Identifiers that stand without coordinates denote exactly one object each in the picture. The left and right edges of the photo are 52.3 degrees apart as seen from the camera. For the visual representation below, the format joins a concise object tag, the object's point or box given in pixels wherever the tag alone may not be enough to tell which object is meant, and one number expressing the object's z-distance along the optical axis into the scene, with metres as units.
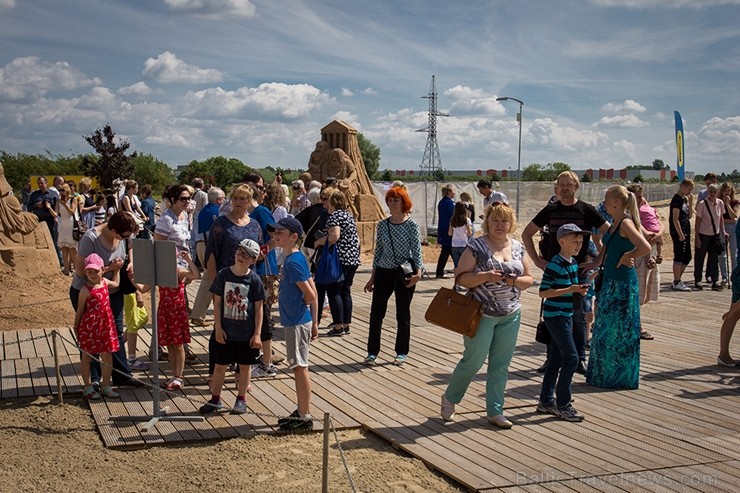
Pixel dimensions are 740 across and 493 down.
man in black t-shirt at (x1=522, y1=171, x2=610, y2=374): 7.14
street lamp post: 28.38
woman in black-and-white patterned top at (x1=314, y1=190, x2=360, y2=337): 8.48
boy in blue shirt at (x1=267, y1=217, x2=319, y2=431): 5.60
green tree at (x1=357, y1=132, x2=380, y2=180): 77.94
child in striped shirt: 5.86
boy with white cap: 5.74
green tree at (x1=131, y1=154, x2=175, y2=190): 48.22
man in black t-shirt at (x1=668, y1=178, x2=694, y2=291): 12.91
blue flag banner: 28.47
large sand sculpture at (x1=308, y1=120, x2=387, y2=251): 18.98
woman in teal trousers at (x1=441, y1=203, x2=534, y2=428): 5.54
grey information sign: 5.68
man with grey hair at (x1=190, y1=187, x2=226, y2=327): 8.06
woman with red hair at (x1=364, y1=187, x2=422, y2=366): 7.51
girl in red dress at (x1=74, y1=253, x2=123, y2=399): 6.22
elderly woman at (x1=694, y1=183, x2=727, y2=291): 12.83
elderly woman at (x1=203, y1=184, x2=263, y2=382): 6.57
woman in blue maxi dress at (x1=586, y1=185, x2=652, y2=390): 6.80
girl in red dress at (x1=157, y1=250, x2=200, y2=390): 6.70
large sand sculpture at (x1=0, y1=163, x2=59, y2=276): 11.69
